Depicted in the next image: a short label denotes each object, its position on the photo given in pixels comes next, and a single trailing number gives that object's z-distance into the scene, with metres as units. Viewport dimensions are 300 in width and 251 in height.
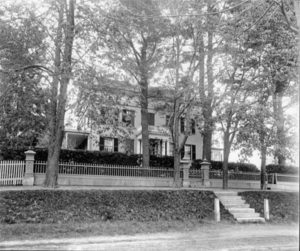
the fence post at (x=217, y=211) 13.90
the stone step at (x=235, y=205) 15.51
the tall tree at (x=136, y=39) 14.20
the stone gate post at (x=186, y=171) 21.41
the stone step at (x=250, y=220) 14.23
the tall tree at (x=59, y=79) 14.01
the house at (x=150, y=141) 31.54
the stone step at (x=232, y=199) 16.06
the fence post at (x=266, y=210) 14.92
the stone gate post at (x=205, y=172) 22.12
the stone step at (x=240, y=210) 15.08
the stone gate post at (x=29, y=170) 17.47
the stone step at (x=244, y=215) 14.70
